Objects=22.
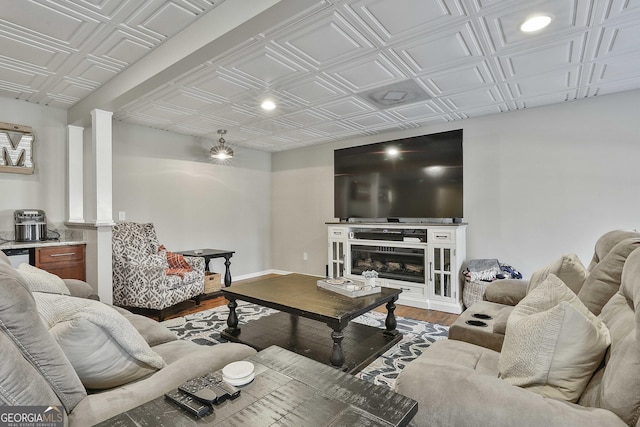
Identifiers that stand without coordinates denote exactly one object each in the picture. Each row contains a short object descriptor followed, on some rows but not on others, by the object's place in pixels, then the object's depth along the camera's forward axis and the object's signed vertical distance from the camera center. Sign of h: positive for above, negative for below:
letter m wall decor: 3.43 +0.76
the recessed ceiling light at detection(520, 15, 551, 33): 2.11 +1.28
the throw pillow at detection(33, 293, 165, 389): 1.08 -0.44
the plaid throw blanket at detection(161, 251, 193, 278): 4.11 -0.61
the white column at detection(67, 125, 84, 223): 3.85 +0.51
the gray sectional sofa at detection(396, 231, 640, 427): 0.92 -0.56
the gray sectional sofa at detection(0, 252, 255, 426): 0.84 -0.46
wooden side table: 4.50 -0.56
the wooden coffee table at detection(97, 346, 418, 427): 0.89 -0.58
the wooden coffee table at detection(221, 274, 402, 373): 2.32 -1.06
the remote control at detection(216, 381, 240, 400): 1.00 -0.56
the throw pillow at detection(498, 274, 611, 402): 1.08 -0.49
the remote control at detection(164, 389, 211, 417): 0.92 -0.56
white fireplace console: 3.95 -0.60
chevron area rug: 2.39 -1.17
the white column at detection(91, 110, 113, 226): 3.40 +0.60
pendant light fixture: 4.70 +0.95
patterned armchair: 3.50 -0.69
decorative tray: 2.76 -0.66
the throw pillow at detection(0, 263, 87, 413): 0.81 -0.38
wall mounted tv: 4.17 +0.51
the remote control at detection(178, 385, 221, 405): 0.96 -0.55
